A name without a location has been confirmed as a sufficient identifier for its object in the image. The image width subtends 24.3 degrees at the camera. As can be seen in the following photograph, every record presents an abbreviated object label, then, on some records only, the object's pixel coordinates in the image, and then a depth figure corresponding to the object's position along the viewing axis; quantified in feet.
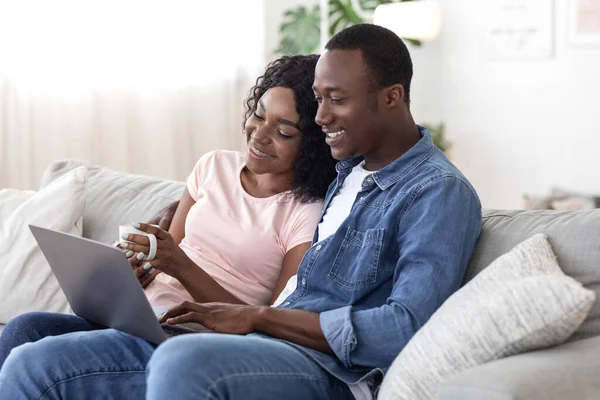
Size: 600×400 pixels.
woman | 9.59
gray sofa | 7.12
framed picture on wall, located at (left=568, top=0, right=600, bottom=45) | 18.51
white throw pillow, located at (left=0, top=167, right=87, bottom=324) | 10.97
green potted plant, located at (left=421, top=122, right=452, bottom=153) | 20.85
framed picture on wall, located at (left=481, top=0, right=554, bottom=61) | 19.48
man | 7.91
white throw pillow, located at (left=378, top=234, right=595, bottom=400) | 7.43
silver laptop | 8.31
